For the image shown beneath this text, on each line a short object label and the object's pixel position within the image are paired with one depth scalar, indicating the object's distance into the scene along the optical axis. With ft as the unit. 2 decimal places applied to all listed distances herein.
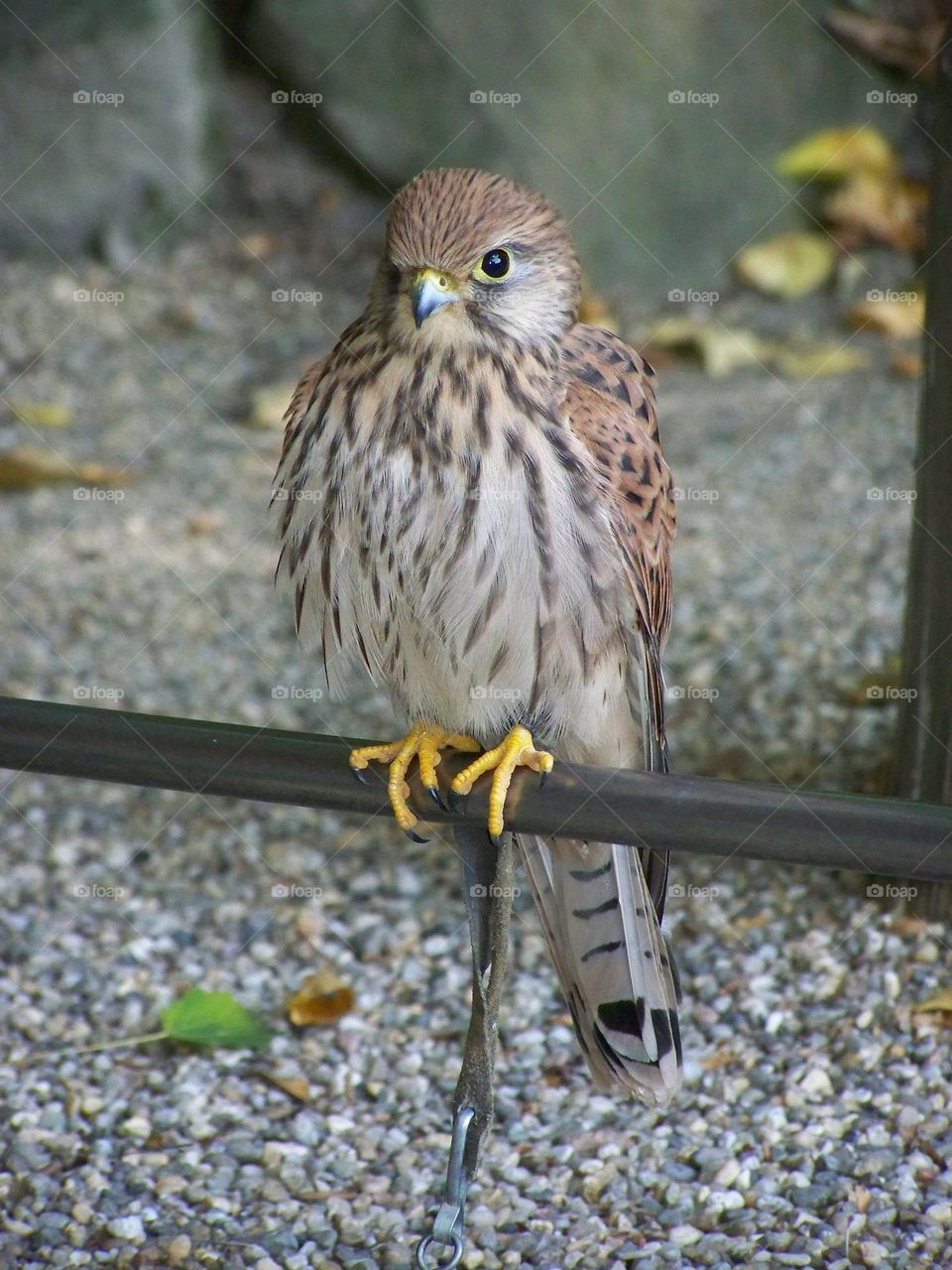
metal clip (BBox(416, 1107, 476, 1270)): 14.30
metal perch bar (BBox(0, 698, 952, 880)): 11.10
